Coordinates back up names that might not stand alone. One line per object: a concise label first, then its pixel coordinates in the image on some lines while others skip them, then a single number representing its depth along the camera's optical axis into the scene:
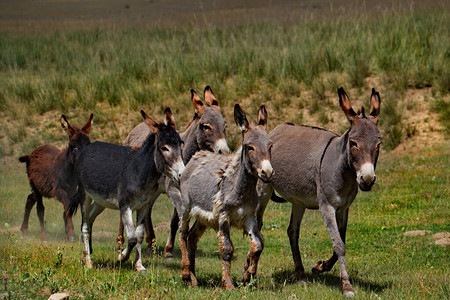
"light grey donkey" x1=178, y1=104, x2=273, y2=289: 15.67
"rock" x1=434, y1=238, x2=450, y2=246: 20.50
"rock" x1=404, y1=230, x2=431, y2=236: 22.08
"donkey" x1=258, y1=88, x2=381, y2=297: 15.69
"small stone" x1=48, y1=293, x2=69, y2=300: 12.95
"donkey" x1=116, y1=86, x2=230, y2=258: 20.08
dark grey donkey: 17.89
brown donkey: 24.53
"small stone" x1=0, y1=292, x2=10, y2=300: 13.32
